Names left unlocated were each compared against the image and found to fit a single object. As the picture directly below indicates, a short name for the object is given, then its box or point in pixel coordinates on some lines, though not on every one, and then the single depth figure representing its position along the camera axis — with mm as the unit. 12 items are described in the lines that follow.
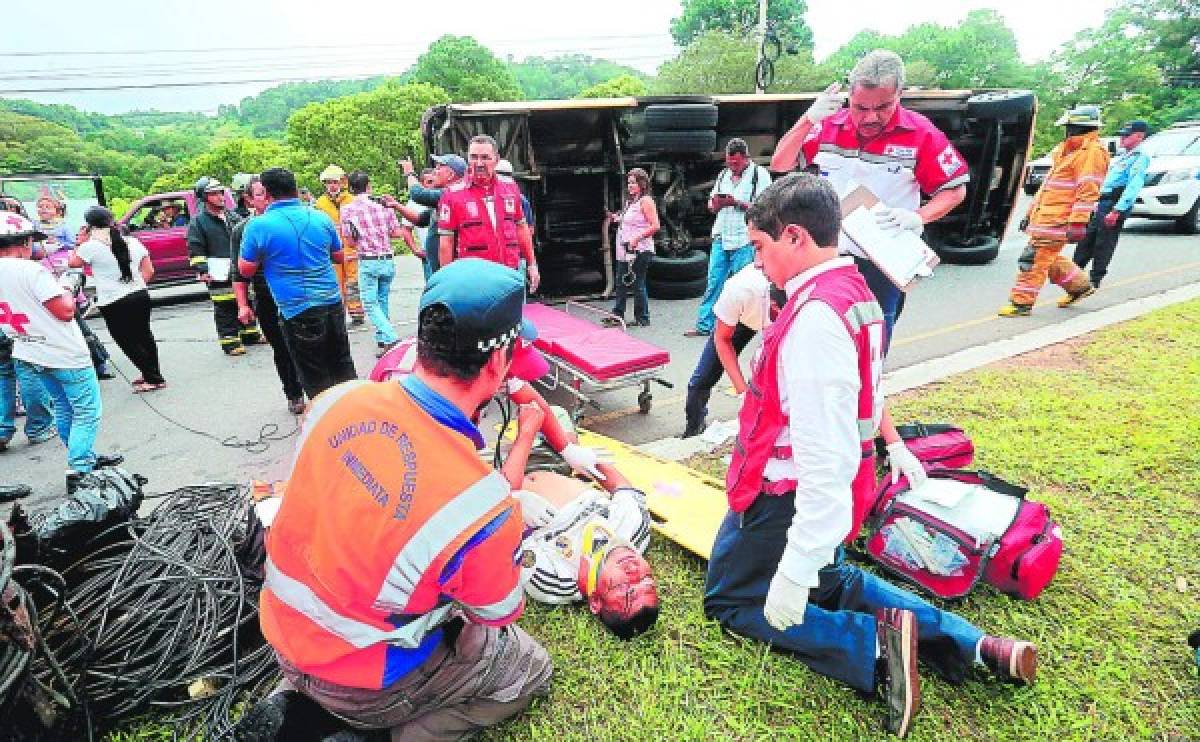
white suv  11156
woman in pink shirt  7180
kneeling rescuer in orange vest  1500
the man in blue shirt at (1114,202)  7699
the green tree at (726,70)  40000
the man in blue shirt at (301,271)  4305
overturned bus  7645
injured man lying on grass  2477
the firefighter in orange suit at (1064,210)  6516
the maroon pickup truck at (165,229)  9539
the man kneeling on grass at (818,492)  1808
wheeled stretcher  4418
